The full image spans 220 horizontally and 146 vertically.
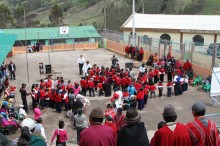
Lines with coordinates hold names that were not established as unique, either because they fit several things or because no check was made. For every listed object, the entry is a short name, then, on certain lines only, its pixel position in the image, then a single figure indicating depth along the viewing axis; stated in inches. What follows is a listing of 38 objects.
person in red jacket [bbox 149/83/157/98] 728.3
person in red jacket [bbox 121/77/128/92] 753.6
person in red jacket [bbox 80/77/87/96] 746.8
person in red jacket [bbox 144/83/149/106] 674.1
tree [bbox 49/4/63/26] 3038.1
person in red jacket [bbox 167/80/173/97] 753.6
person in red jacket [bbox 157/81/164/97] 746.7
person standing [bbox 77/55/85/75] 1029.2
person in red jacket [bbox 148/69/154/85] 805.2
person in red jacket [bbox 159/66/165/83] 871.7
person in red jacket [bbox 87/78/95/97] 745.6
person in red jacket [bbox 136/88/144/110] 650.8
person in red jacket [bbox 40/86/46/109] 658.2
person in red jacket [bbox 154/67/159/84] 857.5
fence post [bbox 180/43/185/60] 998.4
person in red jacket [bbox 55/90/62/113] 639.1
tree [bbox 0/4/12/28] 2886.3
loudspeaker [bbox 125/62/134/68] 1015.5
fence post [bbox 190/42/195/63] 950.4
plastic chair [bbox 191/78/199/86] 849.3
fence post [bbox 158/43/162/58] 1142.8
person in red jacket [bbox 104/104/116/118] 462.5
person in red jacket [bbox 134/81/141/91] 688.4
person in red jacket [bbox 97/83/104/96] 749.2
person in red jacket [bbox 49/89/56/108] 653.9
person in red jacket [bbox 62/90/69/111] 636.1
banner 1804.9
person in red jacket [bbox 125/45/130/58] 1270.9
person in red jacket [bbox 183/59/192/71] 928.9
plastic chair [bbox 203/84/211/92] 789.4
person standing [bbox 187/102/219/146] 221.6
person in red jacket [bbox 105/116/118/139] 325.0
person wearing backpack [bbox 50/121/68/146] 412.8
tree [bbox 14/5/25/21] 3282.5
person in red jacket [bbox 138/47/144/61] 1207.6
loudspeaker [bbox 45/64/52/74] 1045.0
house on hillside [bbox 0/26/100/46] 1795.0
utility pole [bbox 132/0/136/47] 1265.7
